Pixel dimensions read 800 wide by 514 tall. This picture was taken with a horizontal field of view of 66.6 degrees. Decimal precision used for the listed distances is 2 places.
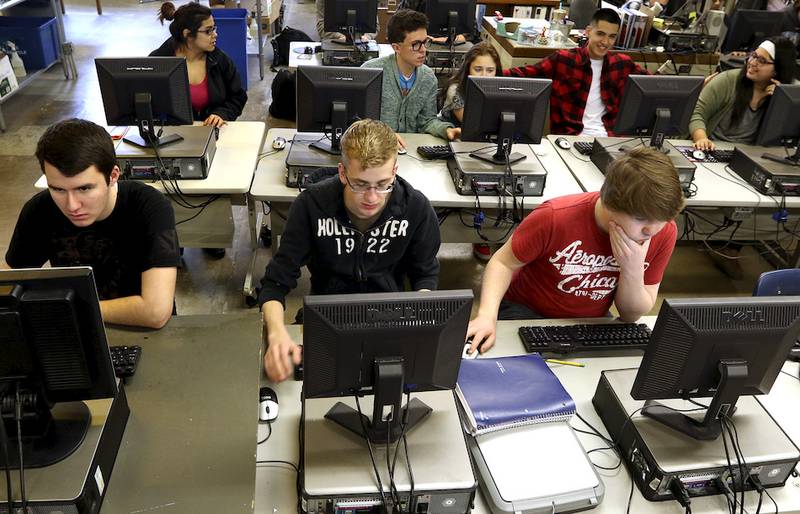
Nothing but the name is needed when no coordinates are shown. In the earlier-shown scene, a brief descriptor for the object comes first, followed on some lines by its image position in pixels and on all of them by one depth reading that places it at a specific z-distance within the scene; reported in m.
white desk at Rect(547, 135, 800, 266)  2.65
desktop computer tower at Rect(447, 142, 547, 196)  2.51
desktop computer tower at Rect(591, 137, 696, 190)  2.64
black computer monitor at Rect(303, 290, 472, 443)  1.14
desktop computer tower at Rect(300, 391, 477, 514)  1.17
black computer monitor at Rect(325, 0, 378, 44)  4.22
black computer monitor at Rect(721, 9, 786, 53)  4.23
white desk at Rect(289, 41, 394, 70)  4.22
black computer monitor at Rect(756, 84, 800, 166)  2.66
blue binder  1.35
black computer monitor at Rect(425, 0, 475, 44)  4.49
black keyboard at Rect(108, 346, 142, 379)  1.40
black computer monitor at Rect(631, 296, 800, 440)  1.25
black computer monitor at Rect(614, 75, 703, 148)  2.61
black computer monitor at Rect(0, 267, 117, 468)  1.01
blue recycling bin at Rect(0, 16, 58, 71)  5.12
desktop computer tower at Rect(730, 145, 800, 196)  2.66
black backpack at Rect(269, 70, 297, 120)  4.76
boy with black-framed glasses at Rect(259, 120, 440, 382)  1.55
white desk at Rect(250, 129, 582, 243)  2.50
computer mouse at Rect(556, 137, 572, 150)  3.05
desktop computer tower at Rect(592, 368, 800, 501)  1.30
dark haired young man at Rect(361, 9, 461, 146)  3.03
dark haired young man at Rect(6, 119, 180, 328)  1.51
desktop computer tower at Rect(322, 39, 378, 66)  4.17
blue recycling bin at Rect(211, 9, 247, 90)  4.94
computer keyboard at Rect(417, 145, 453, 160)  2.80
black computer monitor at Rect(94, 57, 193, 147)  2.36
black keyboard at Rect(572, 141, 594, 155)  2.99
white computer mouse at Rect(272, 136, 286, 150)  2.83
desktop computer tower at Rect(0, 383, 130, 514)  1.04
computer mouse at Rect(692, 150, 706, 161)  3.01
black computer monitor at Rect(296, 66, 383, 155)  2.43
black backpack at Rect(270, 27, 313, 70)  5.63
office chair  1.92
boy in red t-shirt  1.52
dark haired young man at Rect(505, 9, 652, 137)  3.38
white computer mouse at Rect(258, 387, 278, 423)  1.40
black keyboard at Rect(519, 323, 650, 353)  1.69
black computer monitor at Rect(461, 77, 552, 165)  2.46
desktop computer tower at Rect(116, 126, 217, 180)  2.39
